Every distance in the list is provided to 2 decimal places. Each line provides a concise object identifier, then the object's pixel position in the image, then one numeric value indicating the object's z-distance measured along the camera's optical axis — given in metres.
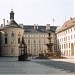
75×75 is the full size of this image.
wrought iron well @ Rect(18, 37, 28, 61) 23.88
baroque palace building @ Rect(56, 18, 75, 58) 43.92
